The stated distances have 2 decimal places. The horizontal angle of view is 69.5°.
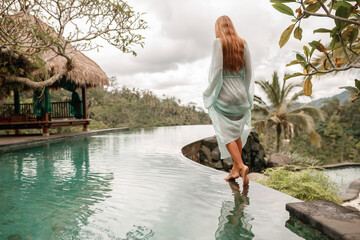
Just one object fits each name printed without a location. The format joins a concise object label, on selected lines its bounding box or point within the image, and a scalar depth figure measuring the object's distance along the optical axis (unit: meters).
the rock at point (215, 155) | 6.50
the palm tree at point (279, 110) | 12.66
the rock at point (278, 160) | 8.73
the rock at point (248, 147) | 8.01
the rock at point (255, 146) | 8.47
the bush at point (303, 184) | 3.02
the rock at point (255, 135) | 8.56
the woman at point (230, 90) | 2.45
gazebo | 9.11
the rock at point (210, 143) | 6.67
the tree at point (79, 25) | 5.52
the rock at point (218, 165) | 6.38
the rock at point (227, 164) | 6.55
